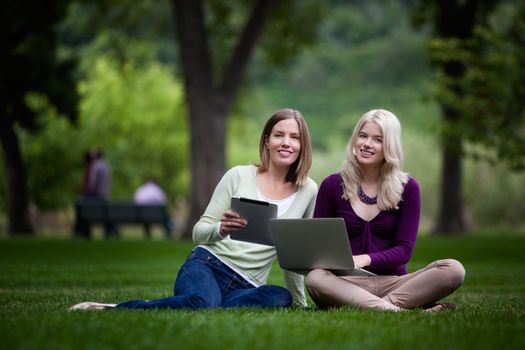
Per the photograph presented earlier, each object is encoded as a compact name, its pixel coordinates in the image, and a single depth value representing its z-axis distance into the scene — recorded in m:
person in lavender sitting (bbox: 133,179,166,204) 28.30
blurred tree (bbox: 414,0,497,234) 20.47
